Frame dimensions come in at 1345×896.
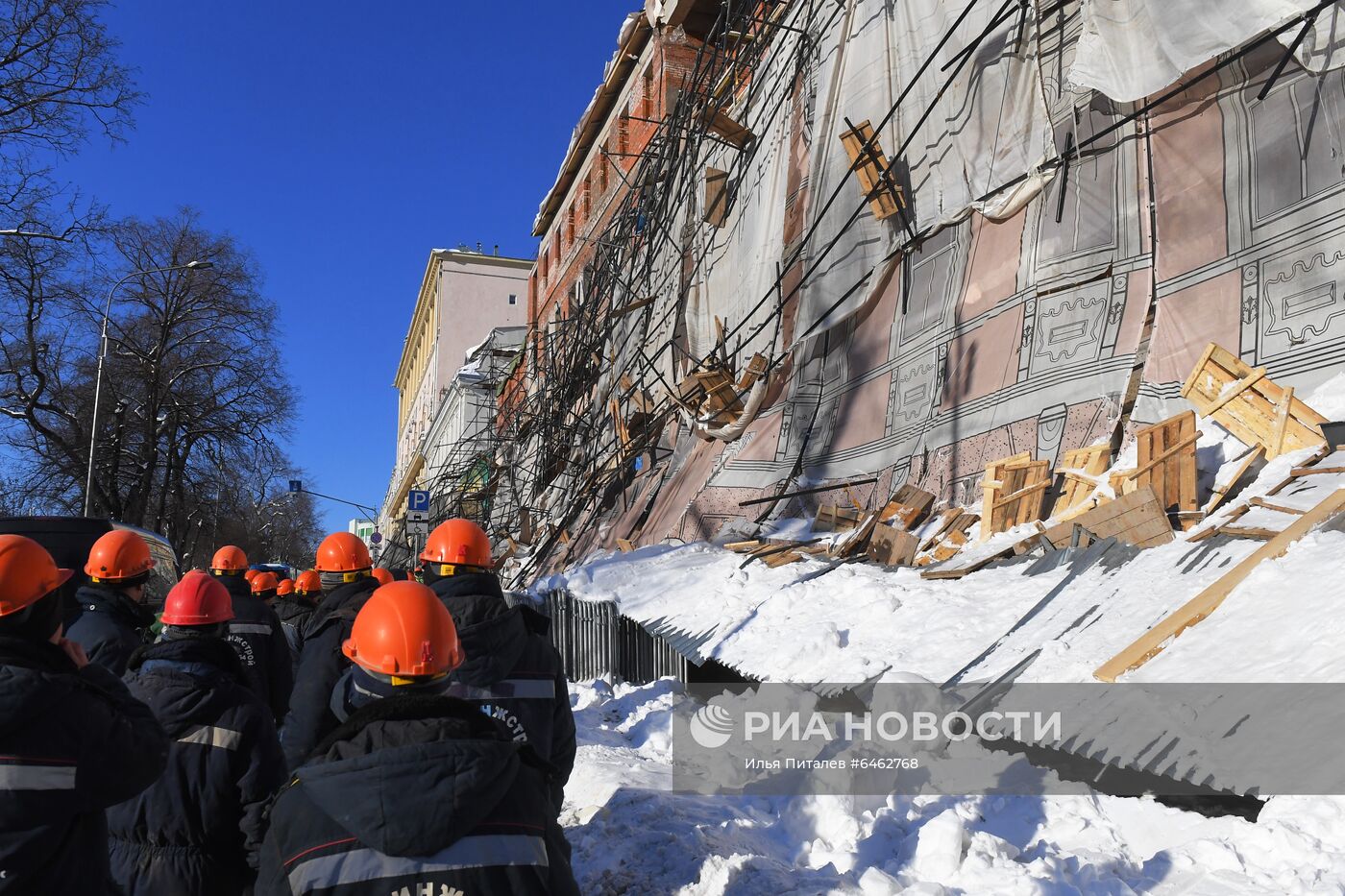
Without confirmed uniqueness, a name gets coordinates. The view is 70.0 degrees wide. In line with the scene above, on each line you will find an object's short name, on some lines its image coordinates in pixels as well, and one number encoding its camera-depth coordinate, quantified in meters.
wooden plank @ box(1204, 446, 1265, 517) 5.69
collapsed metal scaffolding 10.98
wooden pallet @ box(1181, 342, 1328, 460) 5.82
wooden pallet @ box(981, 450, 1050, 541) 7.16
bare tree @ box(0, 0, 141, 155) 14.99
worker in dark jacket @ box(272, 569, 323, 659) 6.93
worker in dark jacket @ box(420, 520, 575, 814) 3.33
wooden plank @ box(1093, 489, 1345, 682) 4.12
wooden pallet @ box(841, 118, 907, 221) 10.11
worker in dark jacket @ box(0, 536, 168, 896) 2.20
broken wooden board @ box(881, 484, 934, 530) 8.22
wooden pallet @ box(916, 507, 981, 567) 7.22
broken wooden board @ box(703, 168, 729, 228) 14.77
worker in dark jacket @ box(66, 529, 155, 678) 4.01
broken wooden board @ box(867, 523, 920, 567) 7.28
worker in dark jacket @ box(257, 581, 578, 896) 1.71
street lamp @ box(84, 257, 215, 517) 21.92
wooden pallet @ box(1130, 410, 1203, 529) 5.97
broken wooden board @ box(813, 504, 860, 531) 9.14
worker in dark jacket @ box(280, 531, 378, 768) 3.52
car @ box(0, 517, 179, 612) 8.45
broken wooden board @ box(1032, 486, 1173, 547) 5.41
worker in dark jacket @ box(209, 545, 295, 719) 5.20
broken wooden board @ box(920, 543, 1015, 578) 6.24
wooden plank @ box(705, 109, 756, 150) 14.21
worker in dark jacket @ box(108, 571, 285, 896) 2.95
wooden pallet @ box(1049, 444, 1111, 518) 6.76
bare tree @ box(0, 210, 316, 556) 25.58
